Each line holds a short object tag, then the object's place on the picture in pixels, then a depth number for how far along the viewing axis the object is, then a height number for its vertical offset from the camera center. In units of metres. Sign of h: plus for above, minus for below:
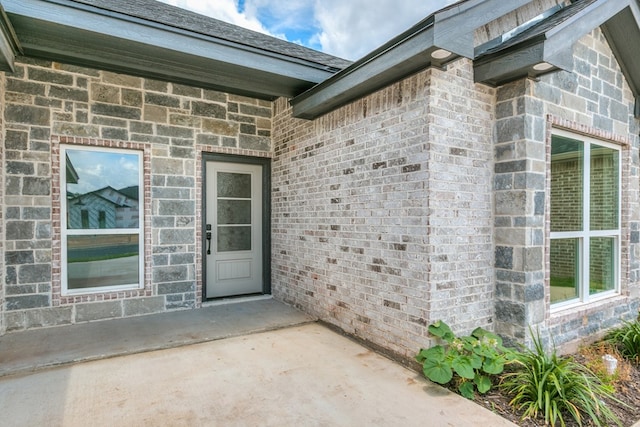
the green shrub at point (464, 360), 2.61 -1.20
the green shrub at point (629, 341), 3.69 -1.46
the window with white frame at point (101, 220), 3.94 -0.11
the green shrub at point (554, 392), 2.39 -1.37
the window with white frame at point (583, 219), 3.57 -0.08
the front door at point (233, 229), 4.91 -0.28
